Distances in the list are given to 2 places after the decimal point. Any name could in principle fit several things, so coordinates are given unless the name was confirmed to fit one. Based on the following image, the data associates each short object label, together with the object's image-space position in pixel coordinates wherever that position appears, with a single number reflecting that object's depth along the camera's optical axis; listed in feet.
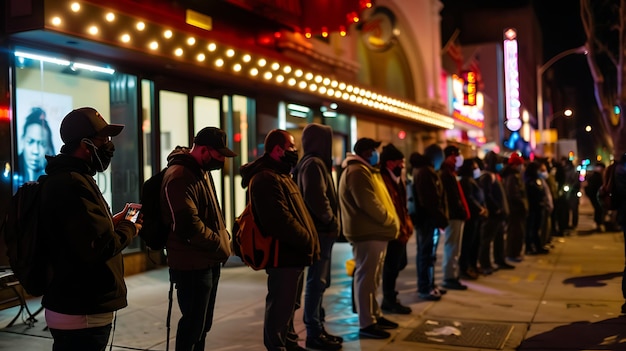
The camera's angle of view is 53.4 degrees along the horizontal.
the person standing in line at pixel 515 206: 36.99
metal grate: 19.75
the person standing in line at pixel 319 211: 18.34
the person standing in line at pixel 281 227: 15.26
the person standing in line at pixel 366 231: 20.20
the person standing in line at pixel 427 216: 25.82
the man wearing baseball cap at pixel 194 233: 13.56
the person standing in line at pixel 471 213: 30.76
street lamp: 103.50
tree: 63.46
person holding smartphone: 9.95
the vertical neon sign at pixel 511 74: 107.34
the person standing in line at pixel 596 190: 51.47
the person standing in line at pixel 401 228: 23.12
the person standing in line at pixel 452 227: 28.25
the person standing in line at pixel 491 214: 33.24
